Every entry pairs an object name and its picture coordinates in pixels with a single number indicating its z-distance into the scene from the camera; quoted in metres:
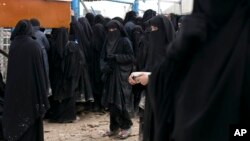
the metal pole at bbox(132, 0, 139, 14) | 12.96
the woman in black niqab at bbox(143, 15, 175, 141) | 3.69
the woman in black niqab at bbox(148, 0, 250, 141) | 1.43
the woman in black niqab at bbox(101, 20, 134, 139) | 6.32
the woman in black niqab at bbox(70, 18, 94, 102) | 7.62
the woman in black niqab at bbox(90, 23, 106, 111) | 7.96
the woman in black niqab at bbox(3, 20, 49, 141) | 4.85
